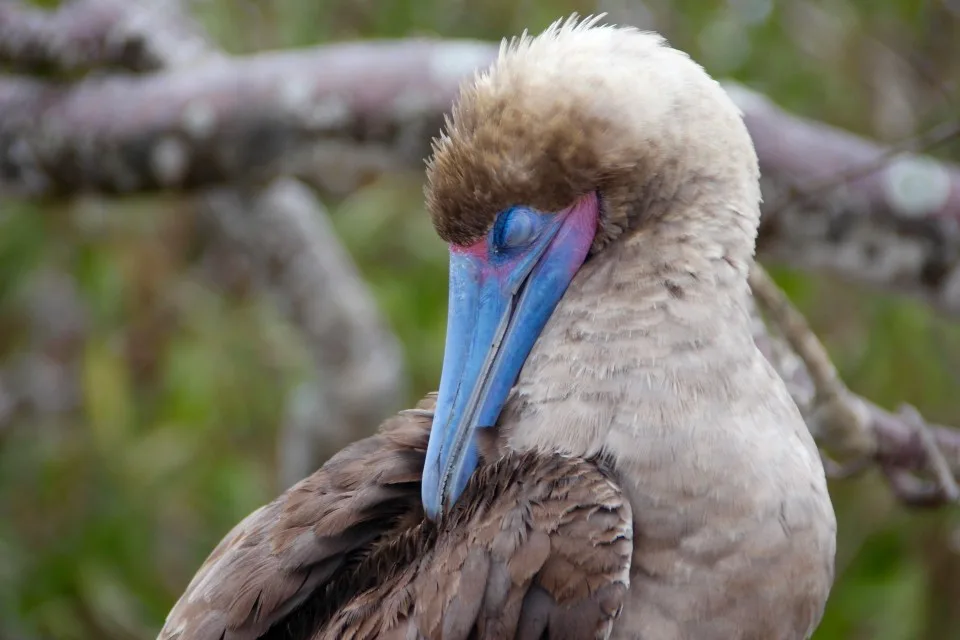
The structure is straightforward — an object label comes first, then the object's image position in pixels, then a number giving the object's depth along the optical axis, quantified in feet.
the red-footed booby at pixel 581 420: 10.51
